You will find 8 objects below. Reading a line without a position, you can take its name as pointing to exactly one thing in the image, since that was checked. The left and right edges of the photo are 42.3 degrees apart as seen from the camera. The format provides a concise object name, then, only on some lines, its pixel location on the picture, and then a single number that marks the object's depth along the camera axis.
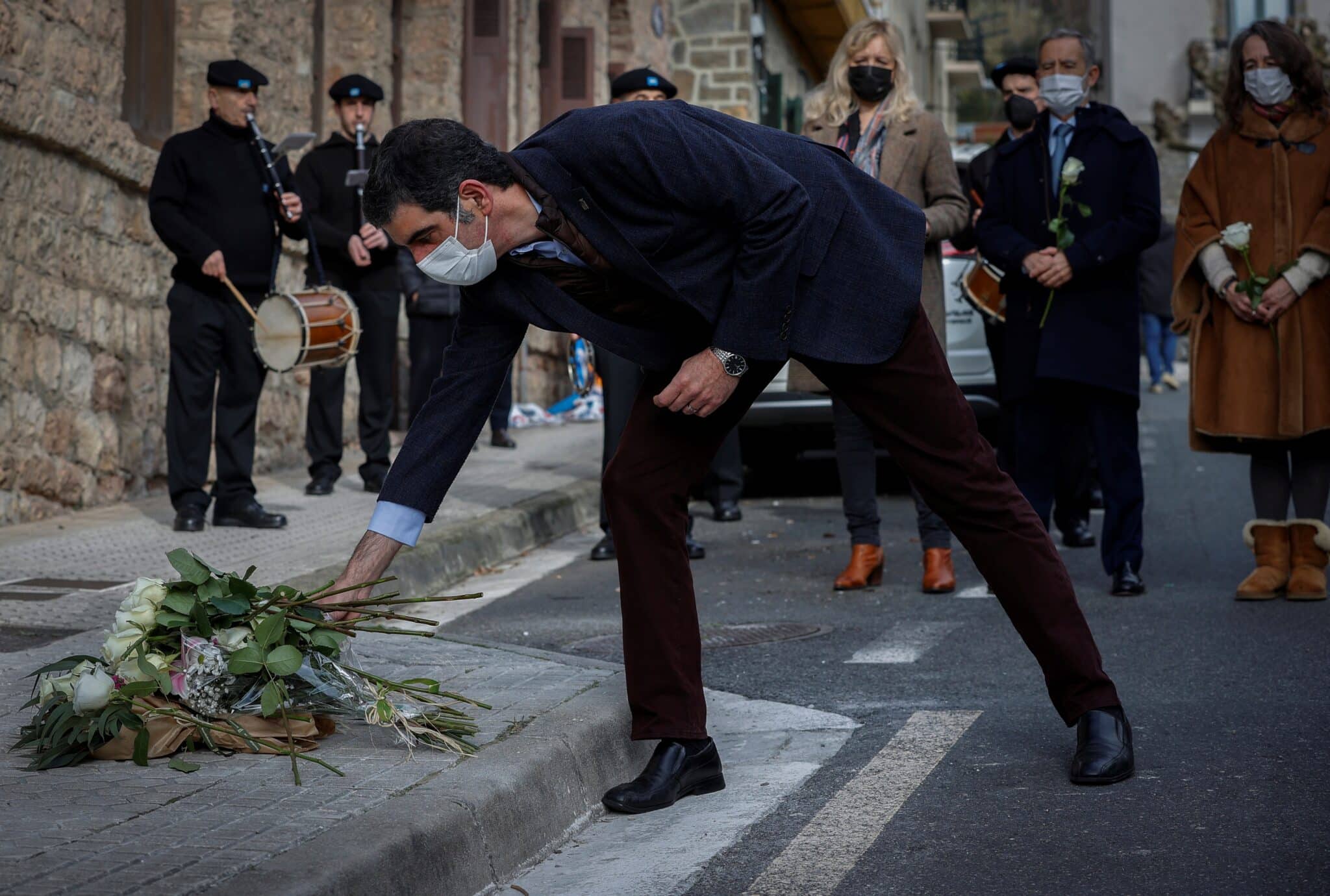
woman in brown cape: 6.21
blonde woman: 6.63
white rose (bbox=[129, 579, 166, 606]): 3.79
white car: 9.62
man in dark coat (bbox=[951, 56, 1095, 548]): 7.73
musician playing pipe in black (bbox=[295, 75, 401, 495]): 9.69
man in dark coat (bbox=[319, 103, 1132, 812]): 3.48
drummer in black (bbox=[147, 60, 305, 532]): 7.92
